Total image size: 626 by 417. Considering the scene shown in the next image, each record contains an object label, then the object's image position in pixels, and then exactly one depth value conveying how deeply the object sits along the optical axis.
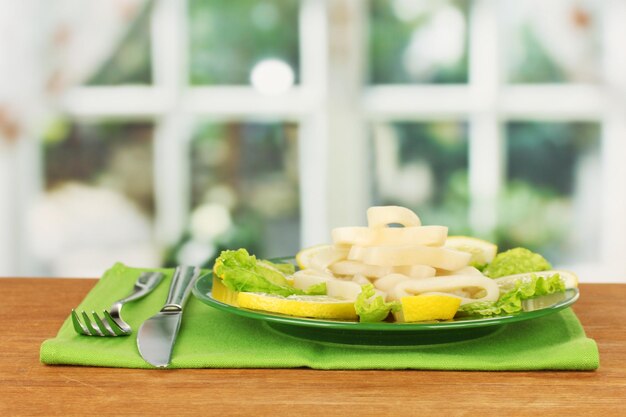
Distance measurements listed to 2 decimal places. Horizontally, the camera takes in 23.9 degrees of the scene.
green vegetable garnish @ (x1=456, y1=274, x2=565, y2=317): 0.95
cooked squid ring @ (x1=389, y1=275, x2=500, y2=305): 0.95
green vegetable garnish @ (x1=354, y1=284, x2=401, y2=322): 0.92
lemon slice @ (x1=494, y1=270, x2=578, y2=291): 1.03
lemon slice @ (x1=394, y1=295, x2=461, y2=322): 0.92
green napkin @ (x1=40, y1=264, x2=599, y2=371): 0.92
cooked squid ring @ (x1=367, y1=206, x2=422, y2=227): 1.00
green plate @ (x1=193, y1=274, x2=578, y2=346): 0.91
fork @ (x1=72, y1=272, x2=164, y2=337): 0.98
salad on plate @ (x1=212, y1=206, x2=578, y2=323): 0.93
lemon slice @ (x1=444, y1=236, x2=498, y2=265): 1.11
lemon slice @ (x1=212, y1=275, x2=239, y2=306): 1.02
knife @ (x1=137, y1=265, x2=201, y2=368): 0.94
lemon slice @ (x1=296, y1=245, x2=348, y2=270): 1.03
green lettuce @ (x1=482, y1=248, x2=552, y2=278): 1.08
